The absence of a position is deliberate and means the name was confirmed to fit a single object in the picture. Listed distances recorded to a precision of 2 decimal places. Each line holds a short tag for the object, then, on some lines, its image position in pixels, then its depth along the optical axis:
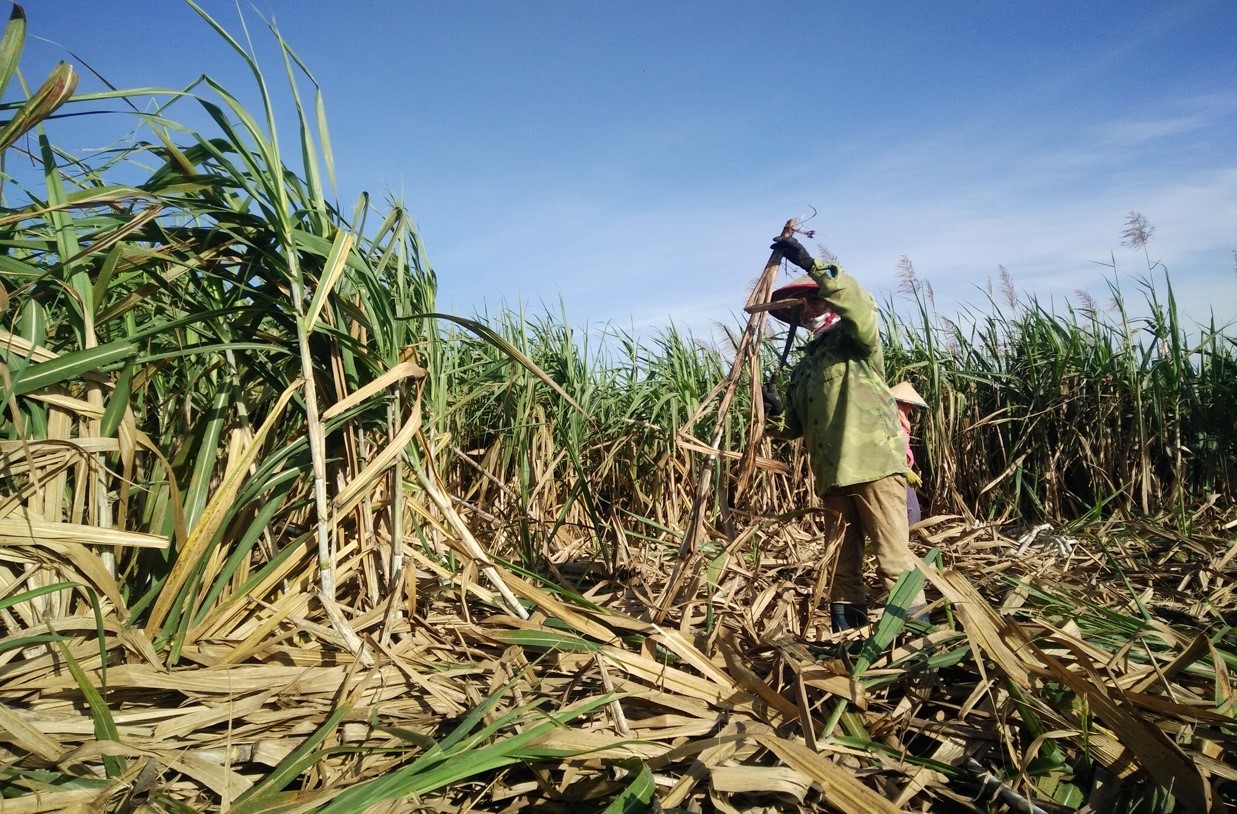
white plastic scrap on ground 3.93
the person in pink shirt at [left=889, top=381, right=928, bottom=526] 4.00
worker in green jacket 3.05
